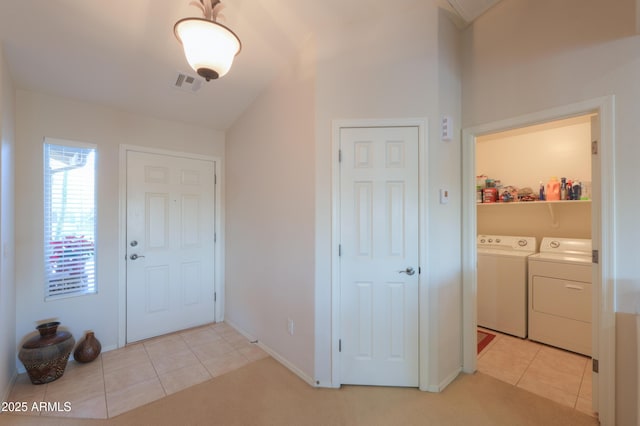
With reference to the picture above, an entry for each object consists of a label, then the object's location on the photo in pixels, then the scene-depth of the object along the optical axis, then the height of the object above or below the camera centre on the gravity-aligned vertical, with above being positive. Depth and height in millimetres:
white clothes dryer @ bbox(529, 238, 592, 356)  2531 -828
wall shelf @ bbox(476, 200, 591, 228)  2901 +112
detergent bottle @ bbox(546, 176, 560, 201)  2913 +263
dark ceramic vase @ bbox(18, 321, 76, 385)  2098 -1141
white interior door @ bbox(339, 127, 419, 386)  2076 -337
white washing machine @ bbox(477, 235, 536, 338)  2906 -827
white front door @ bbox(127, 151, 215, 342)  2928 -363
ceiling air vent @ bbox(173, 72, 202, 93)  2532 +1295
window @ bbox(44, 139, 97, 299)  2480 -59
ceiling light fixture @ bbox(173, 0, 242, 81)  1261 +829
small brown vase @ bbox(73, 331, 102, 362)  2465 -1289
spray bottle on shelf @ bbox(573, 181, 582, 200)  2791 +230
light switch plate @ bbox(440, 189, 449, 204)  2131 +142
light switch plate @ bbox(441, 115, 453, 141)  2117 +686
